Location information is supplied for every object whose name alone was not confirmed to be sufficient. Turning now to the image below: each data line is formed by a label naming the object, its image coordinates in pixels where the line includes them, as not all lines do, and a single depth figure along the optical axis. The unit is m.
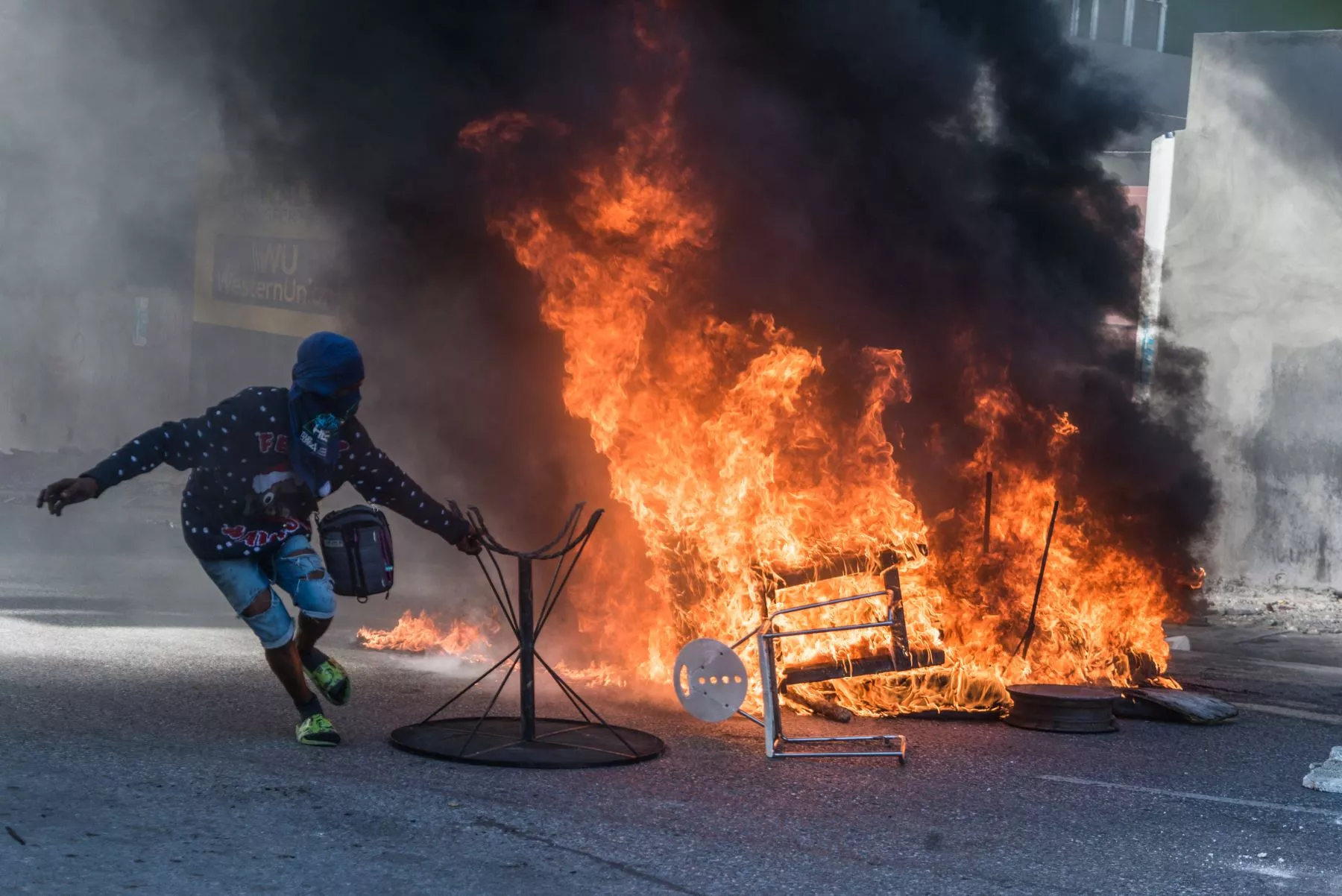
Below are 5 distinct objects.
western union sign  22.00
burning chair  6.20
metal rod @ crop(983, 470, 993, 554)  8.48
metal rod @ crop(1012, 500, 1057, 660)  8.18
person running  5.89
